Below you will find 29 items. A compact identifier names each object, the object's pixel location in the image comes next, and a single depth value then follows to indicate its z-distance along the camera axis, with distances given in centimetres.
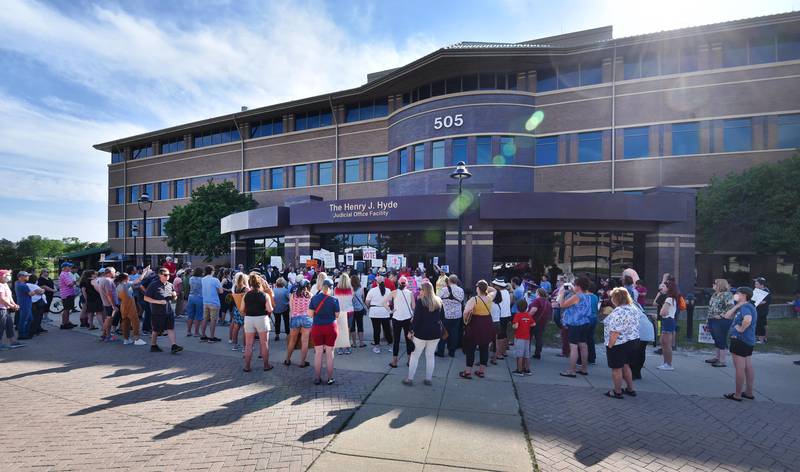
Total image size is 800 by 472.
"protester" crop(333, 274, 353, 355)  816
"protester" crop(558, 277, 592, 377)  706
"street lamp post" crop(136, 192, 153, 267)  1715
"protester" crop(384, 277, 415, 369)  773
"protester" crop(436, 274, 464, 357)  747
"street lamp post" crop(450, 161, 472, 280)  1293
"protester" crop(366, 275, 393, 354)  879
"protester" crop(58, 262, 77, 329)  1112
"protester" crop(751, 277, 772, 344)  1009
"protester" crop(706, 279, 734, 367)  730
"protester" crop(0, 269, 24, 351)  834
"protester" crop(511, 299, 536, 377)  719
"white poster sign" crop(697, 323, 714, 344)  830
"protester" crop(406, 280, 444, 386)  629
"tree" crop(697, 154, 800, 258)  1808
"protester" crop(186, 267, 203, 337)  1002
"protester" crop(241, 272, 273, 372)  693
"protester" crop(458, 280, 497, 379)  671
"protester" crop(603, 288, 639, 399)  589
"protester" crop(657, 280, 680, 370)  756
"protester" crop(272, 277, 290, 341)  936
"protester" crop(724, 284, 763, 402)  578
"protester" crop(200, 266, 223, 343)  952
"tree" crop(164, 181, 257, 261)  3109
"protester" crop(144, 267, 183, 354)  812
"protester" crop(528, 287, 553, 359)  828
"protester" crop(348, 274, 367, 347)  922
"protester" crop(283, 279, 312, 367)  709
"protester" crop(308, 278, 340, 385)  632
